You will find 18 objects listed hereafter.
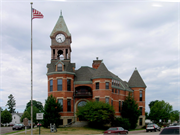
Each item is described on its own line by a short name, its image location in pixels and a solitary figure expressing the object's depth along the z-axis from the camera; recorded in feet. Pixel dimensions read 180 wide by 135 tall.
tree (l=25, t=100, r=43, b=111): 419.00
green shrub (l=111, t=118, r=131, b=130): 155.94
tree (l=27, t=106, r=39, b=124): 320.21
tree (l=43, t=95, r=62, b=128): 149.48
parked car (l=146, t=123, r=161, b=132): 147.13
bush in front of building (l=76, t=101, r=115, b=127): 144.97
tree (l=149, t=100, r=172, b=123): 316.40
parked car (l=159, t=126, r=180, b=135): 47.61
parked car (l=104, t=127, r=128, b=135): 106.02
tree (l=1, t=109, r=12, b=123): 291.99
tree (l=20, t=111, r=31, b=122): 291.17
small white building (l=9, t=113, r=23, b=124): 404.57
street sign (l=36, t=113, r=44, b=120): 88.63
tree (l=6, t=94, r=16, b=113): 447.42
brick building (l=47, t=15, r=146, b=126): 164.35
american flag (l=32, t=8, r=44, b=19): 92.27
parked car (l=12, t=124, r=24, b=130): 159.33
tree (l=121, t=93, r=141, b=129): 178.95
